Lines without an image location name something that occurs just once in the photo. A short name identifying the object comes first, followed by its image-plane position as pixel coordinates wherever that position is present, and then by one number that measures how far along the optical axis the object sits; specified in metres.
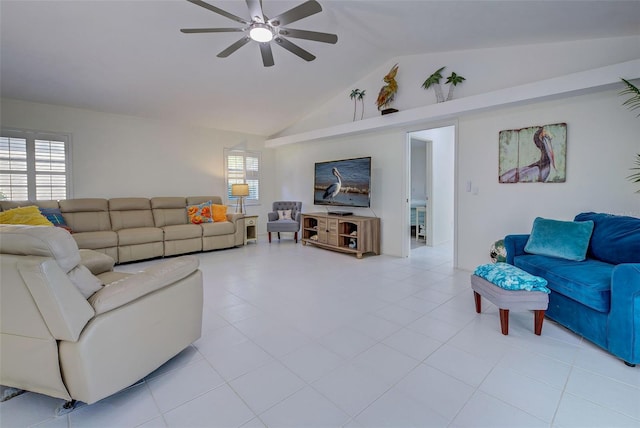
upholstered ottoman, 2.23
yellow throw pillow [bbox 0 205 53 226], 3.50
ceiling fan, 2.23
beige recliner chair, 1.32
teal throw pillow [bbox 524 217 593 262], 2.63
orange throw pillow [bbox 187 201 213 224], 5.51
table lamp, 6.20
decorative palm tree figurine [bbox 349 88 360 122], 5.31
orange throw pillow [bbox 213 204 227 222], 5.71
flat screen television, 5.15
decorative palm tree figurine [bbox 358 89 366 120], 5.25
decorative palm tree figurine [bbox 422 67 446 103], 4.11
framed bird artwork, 3.26
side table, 6.14
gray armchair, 6.24
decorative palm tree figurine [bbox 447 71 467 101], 3.92
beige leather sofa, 4.40
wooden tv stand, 4.94
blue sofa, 1.85
